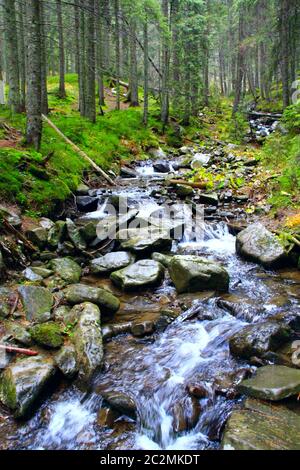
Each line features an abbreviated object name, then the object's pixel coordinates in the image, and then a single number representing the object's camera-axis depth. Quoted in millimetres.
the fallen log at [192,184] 13109
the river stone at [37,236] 7359
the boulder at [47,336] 4882
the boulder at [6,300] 5316
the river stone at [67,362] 4582
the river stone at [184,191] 12242
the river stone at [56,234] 7692
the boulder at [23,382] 4105
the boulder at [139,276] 6773
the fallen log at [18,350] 4664
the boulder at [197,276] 6660
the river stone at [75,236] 8021
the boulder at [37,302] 5414
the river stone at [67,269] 6656
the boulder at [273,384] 4000
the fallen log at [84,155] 13180
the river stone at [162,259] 7691
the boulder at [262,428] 3367
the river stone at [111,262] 7281
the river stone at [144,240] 7979
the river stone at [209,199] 11523
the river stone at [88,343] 4664
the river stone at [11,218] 7137
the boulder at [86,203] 10531
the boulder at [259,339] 4918
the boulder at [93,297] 5855
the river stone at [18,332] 4887
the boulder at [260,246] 7594
